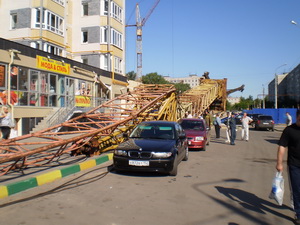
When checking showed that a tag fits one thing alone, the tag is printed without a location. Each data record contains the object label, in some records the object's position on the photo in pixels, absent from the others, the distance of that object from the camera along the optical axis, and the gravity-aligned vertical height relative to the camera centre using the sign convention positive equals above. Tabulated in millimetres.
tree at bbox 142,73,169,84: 76625 +10400
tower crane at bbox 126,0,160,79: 80362 +23945
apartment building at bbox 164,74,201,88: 166900 +22462
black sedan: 6852 -1017
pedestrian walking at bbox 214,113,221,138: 16880 -515
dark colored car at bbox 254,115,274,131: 27016 -741
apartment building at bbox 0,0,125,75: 22734 +8336
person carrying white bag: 4191 -616
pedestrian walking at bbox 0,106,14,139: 9375 -301
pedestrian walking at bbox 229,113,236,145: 14339 -614
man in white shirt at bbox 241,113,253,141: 16031 -633
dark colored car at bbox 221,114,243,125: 37597 -843
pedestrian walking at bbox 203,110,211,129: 19922 -239
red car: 11883 -759
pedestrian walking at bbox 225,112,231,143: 15086 -610
